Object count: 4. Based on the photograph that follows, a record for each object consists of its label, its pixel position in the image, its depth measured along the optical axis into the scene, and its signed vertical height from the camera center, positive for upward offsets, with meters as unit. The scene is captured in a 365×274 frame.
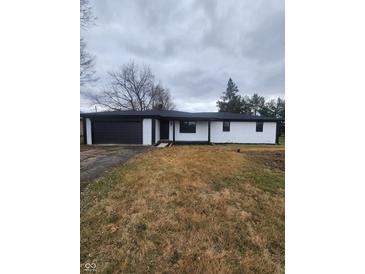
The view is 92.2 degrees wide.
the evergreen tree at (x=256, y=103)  36.66 +6.10
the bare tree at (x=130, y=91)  26.12 +6.57
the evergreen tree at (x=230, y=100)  37.91 +7.14
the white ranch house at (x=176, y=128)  12.18 +0.30
